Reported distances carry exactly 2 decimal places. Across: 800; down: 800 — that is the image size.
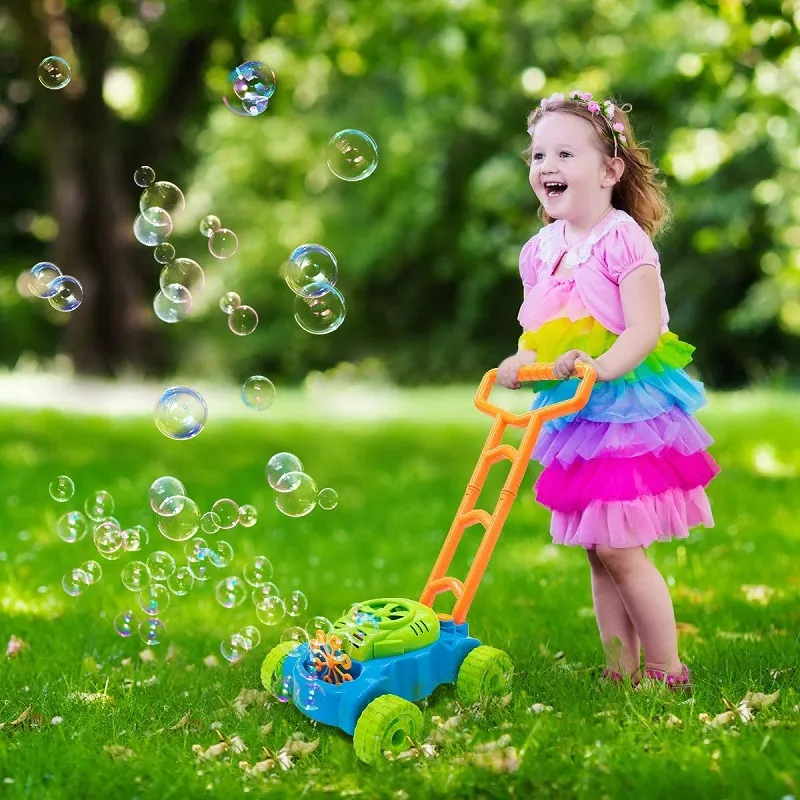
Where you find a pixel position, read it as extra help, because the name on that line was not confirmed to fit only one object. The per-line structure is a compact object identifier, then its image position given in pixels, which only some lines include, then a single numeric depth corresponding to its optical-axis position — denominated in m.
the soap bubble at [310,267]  4.60
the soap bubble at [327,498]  4.47
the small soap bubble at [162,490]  4.53
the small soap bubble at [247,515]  4.82
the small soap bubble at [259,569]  4.36
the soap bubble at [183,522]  4.57
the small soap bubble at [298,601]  4.32
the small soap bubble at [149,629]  4.46
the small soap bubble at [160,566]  4.49
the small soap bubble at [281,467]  4.43
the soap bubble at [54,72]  5.31
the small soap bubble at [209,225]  4.94
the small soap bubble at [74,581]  4.66
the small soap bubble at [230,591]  4.54
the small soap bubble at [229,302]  4.93
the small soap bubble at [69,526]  4.81
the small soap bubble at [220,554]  4.48
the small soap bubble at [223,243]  4.86
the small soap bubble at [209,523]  4.63
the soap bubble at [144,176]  4.82
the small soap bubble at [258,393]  4.72
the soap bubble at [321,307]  4.61
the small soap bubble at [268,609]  4.21
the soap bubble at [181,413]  4.62
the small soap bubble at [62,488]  4.73
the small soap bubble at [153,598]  4.50
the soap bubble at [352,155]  4.70
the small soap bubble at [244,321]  4.82
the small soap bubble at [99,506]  4.78
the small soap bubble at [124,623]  4.49
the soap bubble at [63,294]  5.14
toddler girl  3.92
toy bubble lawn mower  3.63
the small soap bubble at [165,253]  4.97
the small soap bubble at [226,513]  4.54
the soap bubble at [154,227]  4.99
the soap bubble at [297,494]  4.42
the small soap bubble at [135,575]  4.48
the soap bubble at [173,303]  4.93
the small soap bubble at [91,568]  4.73
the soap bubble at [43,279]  5.12
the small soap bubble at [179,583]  4.60
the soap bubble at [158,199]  4.91
